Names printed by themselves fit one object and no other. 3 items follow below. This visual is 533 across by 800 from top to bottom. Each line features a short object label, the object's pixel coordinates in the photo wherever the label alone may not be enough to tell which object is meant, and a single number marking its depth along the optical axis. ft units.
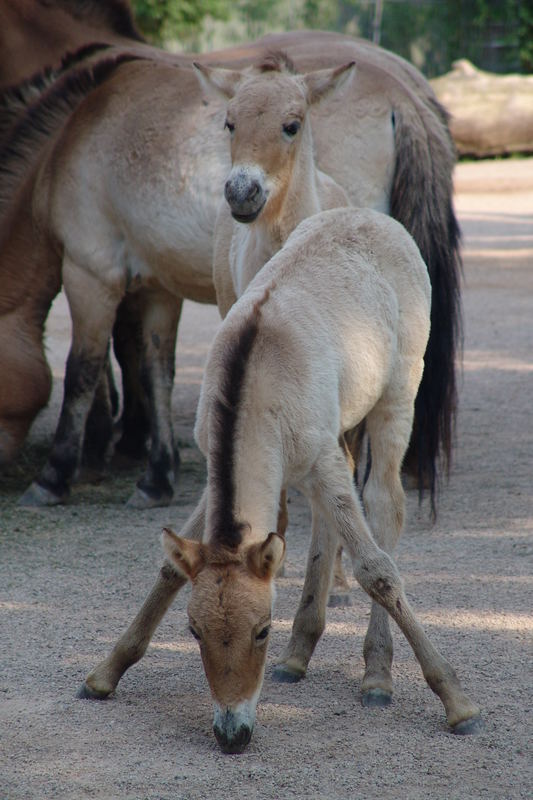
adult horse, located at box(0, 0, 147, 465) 39.91
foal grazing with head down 20.13
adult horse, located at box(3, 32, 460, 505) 37.29
